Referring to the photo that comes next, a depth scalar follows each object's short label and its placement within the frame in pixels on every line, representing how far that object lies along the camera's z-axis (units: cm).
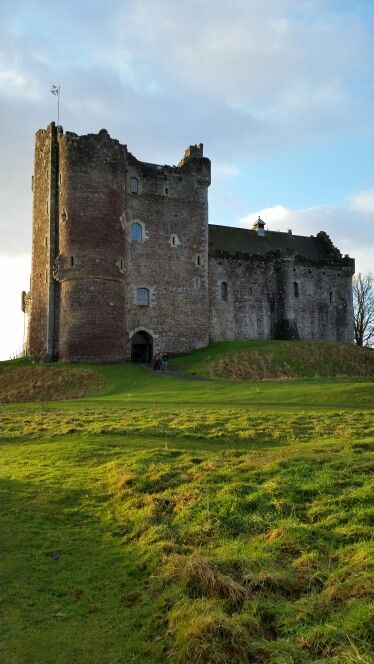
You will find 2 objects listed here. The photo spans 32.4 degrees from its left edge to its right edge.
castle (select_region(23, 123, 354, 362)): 4541
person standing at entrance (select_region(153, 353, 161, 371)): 4438
